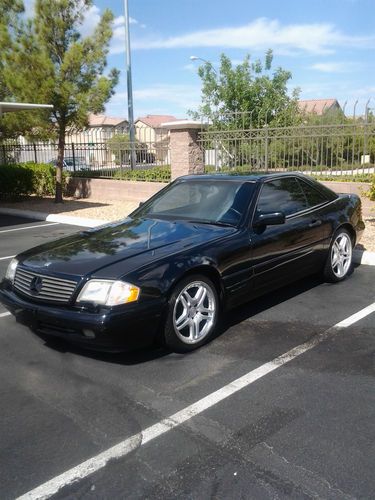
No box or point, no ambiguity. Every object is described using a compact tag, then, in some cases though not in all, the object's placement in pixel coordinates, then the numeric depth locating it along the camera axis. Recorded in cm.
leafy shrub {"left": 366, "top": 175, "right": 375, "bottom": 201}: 873
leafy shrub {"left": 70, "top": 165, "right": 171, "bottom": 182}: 1495
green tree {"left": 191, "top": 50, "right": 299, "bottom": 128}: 2452
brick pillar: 1317
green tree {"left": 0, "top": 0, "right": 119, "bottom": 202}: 1369
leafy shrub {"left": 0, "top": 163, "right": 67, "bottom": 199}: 1666
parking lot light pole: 1930
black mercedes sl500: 387
